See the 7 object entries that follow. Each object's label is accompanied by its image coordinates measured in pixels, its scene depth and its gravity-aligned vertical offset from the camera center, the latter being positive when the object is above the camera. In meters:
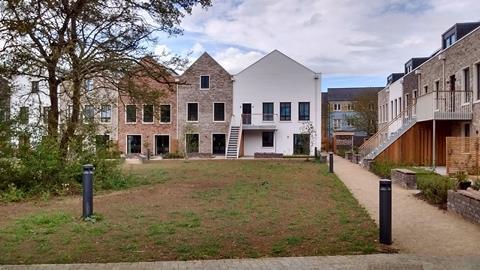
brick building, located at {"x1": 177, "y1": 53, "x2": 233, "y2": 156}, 47.75 +3.23
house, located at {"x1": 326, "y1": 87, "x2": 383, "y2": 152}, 60.34 +3.89
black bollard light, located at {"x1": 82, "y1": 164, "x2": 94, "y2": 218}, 9.66 -0.96
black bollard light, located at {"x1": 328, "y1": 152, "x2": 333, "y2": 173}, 23.62 -1.00
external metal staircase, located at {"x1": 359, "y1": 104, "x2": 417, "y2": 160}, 25.45 +0.25
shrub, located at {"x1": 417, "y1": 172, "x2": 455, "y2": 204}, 11.66 -1.11
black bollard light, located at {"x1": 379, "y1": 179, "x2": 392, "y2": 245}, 7.38 -1.04
